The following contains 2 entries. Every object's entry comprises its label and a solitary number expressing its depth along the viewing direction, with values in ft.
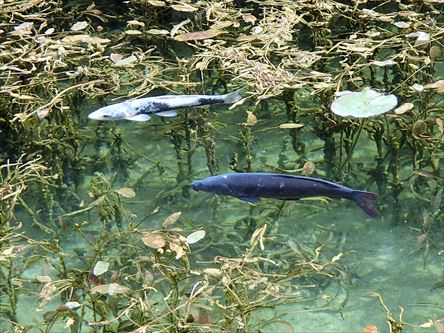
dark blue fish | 9.06
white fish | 10.98
